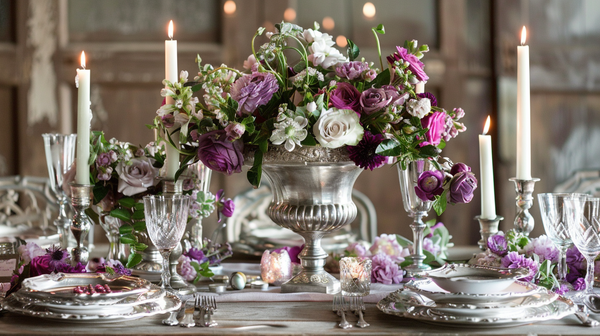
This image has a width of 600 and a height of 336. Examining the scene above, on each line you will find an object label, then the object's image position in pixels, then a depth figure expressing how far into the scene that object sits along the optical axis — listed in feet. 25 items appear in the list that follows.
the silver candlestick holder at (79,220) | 8.08
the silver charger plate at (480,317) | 7.15
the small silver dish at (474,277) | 7.31
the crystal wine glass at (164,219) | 7.80
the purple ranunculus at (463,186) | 7.92
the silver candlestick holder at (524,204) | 8.42
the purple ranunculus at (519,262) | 7.89
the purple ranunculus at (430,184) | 7.99
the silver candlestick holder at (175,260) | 8.14
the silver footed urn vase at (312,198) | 7.96
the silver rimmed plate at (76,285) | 7.33
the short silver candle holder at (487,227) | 8.56
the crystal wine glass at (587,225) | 7.56
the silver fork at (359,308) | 7.26
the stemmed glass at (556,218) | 7.79
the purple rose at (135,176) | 8.29
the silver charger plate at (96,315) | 7.23
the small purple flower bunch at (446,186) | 7.93
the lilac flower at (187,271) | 8.47
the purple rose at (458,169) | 8.02
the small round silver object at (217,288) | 8.18
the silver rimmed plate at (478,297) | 7.29
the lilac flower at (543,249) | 8.17
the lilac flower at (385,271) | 8.43
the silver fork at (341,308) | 7.25
